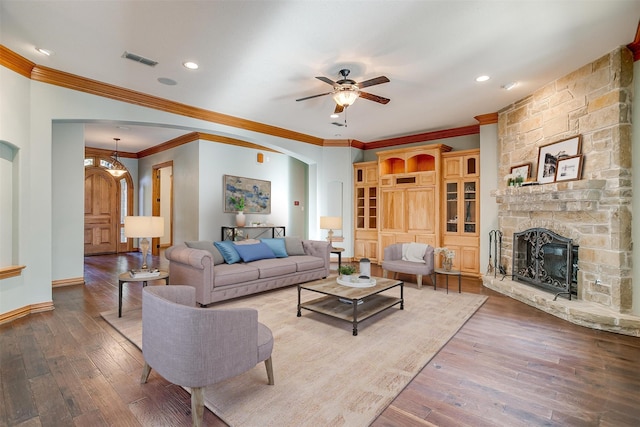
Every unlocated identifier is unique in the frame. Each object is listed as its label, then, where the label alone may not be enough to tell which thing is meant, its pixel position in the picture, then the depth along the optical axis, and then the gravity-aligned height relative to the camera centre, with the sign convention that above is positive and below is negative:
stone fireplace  3.35 +0.22
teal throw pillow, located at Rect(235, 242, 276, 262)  4.66 -0.60
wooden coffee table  3.19 -1.07
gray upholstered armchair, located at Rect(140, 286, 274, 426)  1.73 -0.78
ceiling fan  3.58 +1.48
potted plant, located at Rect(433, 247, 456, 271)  4.97 -0.71
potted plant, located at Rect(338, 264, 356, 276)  3.87 -0.73
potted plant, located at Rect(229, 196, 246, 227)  6.98 +0.14
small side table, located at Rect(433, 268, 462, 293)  4.64 -0.90
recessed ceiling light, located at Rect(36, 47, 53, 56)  3.21 +1.75
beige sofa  3.79 -0.80
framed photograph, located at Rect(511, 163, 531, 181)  4.62 +0.68
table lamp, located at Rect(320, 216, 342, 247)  6.34 -0.19
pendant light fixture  8.17 +1.27
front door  8.16 +0.03
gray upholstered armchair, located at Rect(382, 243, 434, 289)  4.83 -0.82
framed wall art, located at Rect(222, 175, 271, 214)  7.09 +0.51
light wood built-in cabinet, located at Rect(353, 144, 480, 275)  6.03 +0.28
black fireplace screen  3.83 -0.65
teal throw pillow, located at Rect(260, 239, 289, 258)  5.15 -0.57
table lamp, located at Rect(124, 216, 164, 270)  3.56 -0.15
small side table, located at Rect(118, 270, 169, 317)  3.47 -0.75
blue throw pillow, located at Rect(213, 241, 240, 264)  4.54 -0.57
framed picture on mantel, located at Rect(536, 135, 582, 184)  3.85 +0.80
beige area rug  1.92 -1.24
